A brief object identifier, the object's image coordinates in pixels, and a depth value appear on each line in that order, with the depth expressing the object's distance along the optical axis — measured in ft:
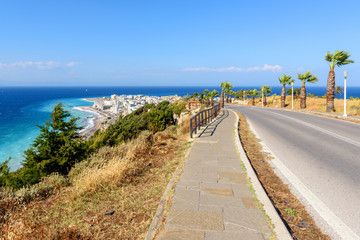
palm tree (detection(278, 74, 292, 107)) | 121.08
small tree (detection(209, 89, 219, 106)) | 132.21
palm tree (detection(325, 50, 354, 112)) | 77.71
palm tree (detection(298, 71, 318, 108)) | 101.40
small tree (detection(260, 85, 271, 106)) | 147.25
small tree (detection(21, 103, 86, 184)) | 25.94
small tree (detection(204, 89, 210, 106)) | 137.80
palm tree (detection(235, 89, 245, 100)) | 245.94
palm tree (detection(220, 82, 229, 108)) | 130.37
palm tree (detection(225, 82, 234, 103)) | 154.49
